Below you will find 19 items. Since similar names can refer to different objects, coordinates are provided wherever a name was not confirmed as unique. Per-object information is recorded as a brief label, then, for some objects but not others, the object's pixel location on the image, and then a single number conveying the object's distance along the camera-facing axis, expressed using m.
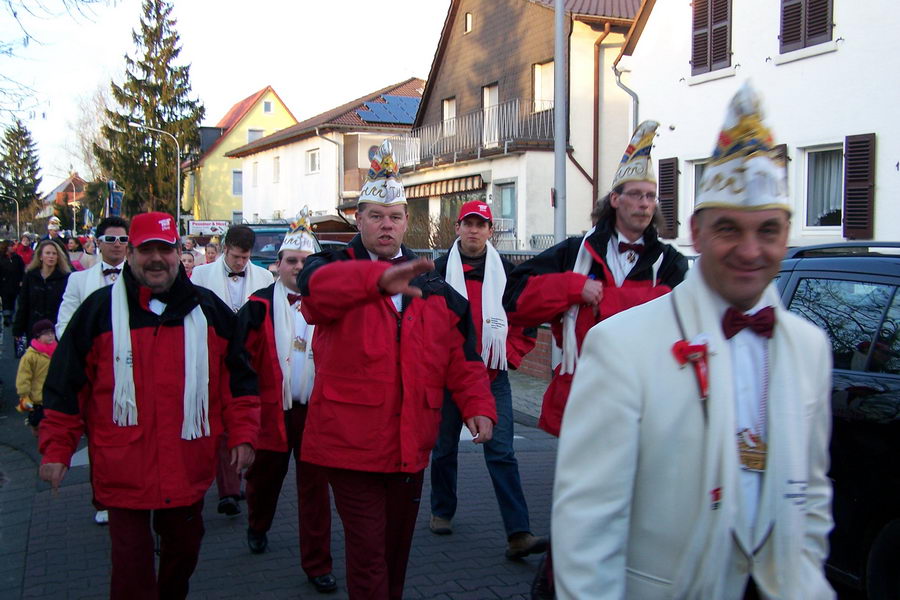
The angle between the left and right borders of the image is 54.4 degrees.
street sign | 36.28
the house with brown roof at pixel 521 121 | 22.77
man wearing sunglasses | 6.57
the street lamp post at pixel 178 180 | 52.02
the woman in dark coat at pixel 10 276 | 17.19
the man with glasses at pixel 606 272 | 4.14
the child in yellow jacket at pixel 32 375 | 8.70
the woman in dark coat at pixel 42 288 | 10.40
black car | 3.95
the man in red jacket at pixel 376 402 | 3.81
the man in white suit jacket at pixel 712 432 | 1.92
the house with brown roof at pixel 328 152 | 38.16
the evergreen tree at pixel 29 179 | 80.08
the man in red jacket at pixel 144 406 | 3.83
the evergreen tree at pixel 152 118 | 55.41
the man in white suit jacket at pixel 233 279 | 6.76
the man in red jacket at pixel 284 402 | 5.08
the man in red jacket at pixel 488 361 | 5.62
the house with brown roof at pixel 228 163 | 58.94
